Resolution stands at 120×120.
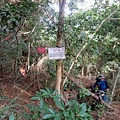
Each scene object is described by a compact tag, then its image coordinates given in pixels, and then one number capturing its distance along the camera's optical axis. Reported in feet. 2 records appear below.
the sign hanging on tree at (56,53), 8.20
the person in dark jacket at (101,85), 13.58
